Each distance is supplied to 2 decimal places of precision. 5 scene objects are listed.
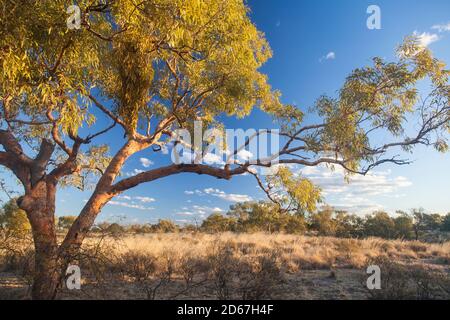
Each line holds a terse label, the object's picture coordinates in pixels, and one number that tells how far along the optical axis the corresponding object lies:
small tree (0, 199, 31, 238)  16.81
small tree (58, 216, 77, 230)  37.49
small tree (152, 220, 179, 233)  32.76
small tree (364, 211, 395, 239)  28.92
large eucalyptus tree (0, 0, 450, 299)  3.87
